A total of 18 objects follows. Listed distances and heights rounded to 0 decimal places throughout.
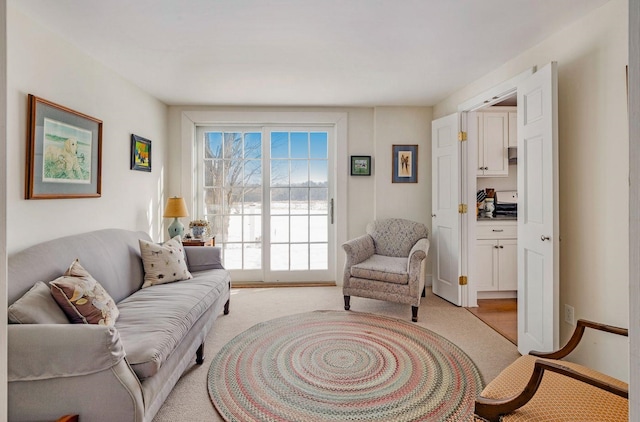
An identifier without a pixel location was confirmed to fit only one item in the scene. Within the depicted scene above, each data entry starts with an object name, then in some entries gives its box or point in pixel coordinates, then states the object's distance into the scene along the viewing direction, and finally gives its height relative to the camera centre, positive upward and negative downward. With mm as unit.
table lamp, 3506 +9
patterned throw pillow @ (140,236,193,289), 2635 -430
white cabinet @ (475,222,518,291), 3617 -482
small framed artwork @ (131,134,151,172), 3215 +618
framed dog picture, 2023 +424
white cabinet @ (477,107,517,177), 3730 +833
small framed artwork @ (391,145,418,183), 4117 +634
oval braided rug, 1792 -1069
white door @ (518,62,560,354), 2068 +0
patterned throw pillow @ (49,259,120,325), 1653 -458
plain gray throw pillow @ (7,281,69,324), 1434 -445
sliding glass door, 4227 +248
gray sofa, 1342 -636
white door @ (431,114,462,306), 3439 +58
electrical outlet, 2123 -675
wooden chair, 1140 -704
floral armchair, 3073 -514
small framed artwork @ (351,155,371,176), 4160 +615
